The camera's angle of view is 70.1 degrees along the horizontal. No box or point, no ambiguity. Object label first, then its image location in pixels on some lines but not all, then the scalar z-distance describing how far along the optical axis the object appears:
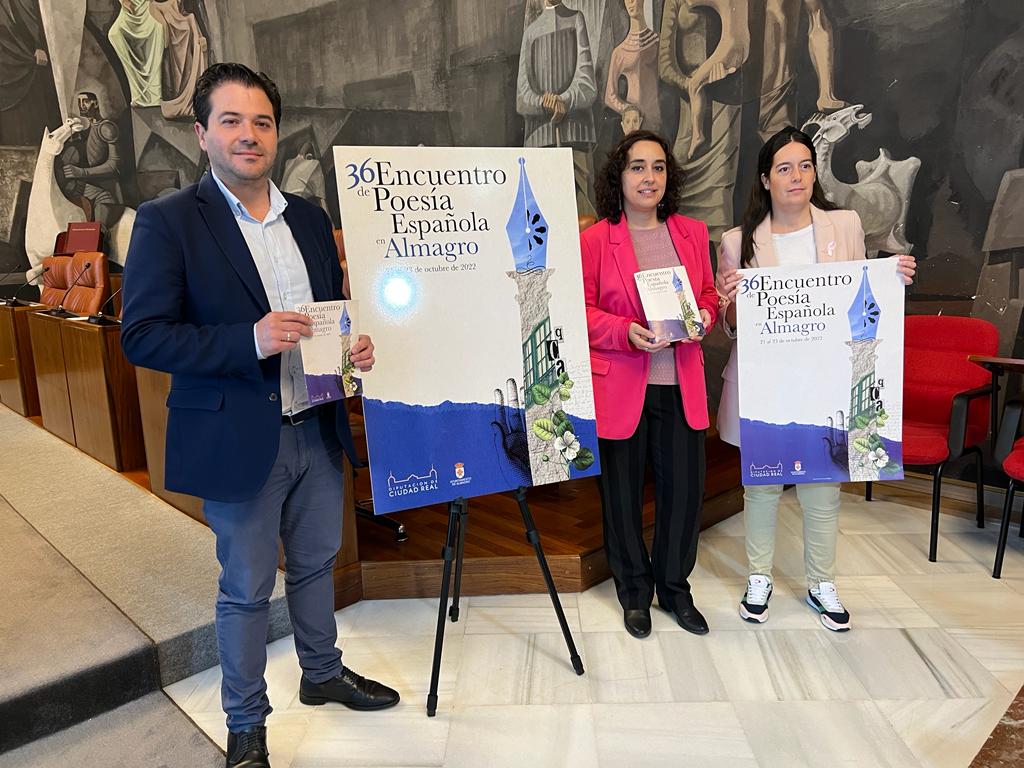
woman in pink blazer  2.30
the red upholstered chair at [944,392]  3.10
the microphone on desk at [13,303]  5.69
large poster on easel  1.90
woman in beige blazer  2.34
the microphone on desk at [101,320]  3.80
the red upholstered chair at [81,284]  5.26
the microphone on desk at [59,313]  4.51
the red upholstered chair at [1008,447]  2.90
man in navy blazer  1.60
